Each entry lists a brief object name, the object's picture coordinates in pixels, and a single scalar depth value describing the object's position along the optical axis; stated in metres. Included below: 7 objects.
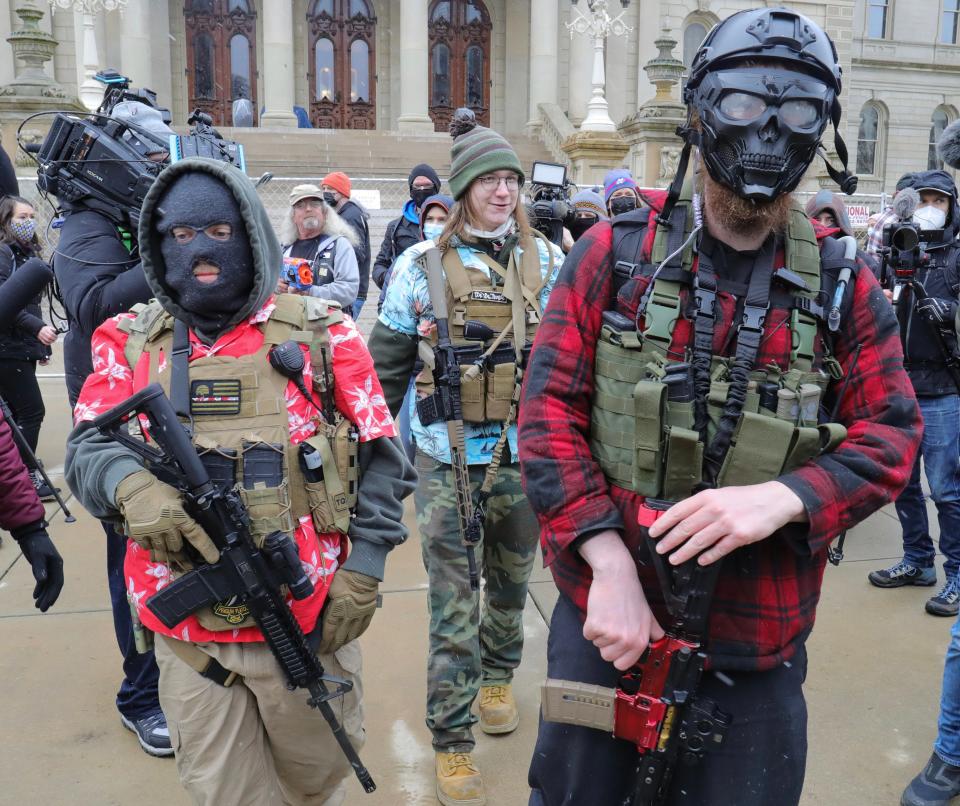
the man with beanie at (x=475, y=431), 3.12
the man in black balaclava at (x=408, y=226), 7.10
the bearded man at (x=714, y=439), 1.71
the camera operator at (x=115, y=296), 2.93
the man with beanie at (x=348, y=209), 7.65
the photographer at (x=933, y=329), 4.52
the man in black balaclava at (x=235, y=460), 2.19
